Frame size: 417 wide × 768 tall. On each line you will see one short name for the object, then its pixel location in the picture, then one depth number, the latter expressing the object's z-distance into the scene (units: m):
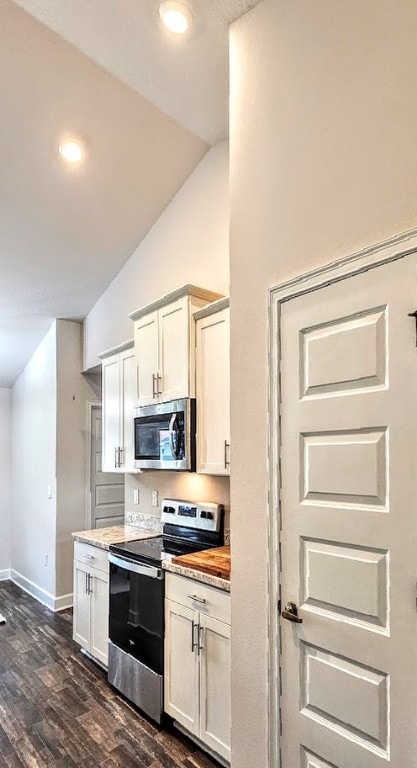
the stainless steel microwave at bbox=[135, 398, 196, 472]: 2.88
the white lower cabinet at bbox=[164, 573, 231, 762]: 2.21
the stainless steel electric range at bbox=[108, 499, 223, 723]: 2.64
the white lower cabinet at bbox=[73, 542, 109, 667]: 3.21
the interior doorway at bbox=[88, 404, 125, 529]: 4.98
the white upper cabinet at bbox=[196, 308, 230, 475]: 2.71
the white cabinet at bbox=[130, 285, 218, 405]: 2.93
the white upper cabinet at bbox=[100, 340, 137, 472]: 3.71
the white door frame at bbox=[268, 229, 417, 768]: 1.69
